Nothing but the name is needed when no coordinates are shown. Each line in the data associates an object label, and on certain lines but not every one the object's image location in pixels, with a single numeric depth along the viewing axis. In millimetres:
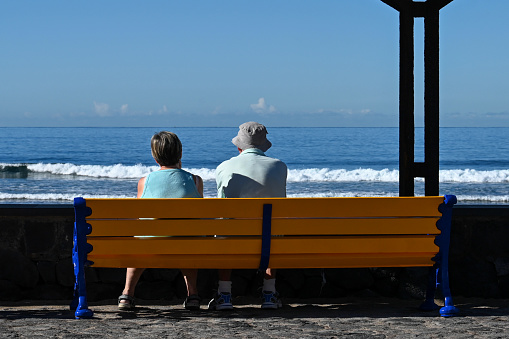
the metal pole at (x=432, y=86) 9752
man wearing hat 8841
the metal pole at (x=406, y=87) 9774
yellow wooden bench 7877
